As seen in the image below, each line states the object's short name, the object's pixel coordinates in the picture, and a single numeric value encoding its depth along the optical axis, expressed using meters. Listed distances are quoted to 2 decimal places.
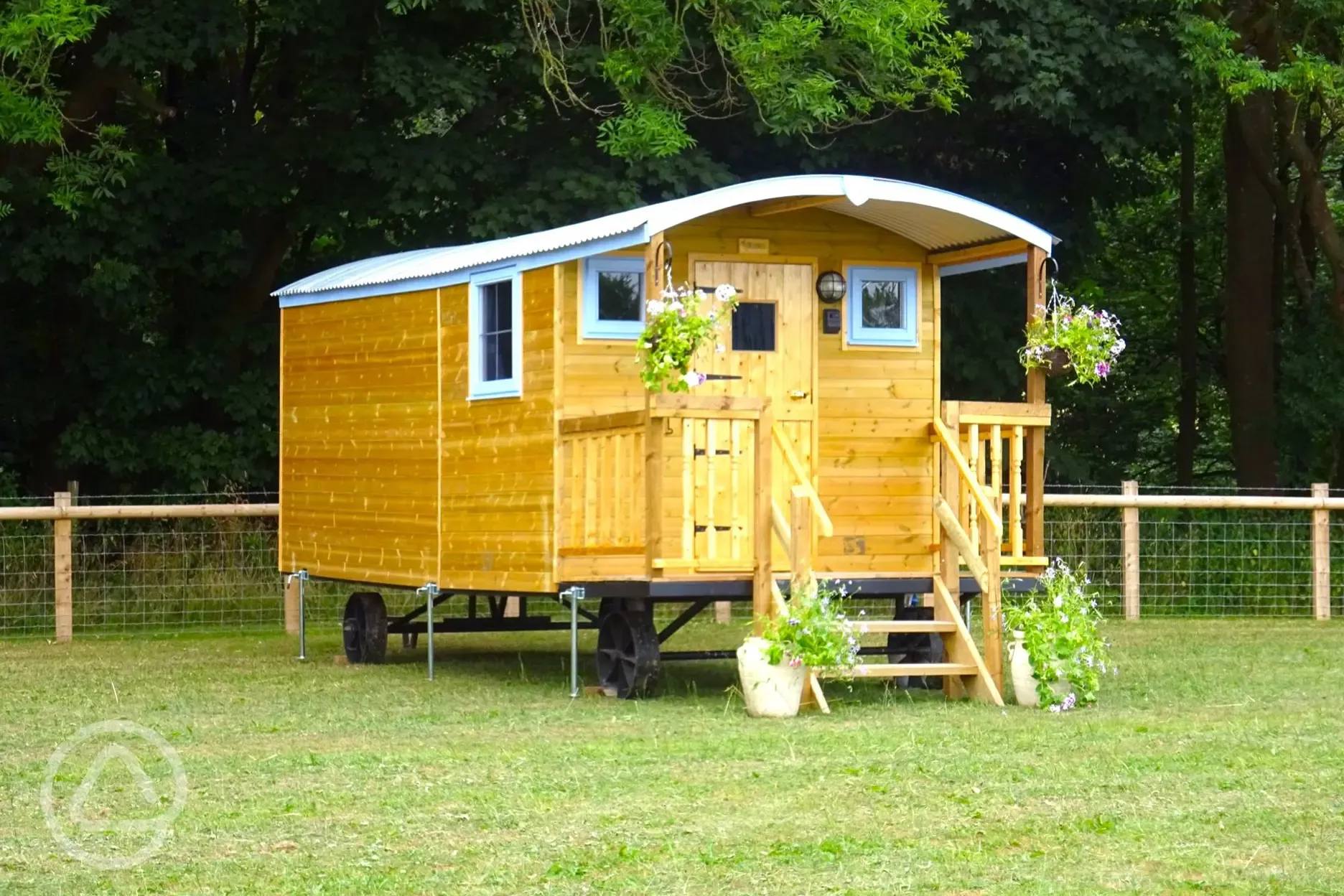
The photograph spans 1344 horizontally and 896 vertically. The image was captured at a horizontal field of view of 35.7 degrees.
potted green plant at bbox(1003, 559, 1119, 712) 10.81
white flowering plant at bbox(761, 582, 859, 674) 10.47
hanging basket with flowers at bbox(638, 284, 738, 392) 11.05
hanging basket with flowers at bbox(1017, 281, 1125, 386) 12.22
